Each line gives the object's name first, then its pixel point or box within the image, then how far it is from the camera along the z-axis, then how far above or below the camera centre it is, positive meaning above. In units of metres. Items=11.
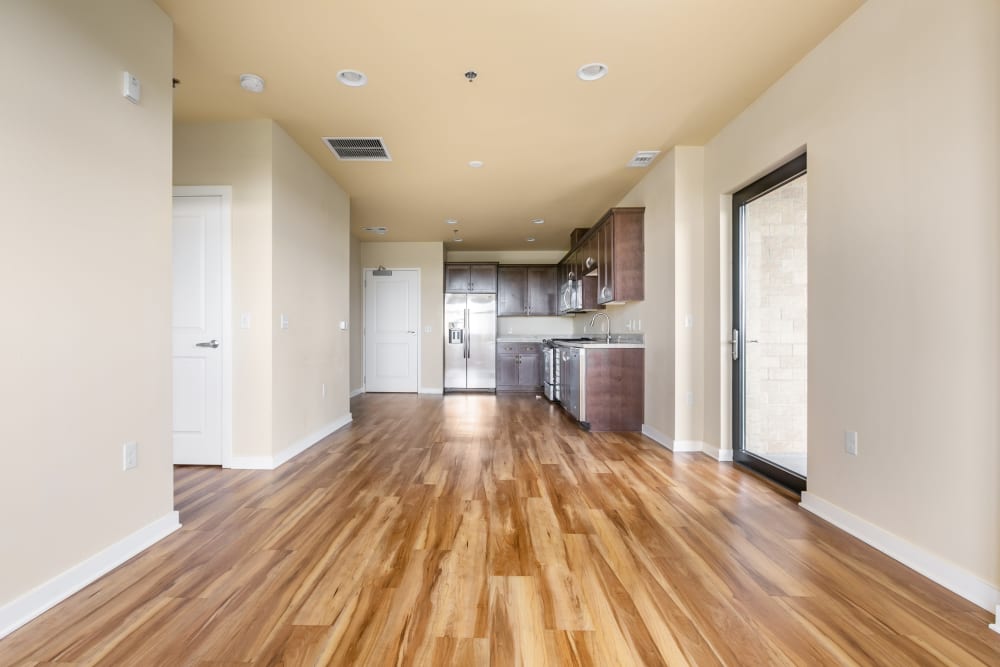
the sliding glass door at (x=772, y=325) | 2.91 +0.06
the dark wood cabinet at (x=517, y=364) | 8.05 -0.52
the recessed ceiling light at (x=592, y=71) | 2.67 +1.60
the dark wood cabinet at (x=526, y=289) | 8.25 +0.85
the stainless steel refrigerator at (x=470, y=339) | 7.93 -0.07
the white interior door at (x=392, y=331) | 7.79 +0.08
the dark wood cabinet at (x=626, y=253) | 4.63 +0.85
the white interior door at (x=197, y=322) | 3.35 +0.10
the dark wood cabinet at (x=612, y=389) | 4.66 -0.56
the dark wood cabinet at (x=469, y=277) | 8.04 +1.04
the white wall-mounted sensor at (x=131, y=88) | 2.01 +1.13
